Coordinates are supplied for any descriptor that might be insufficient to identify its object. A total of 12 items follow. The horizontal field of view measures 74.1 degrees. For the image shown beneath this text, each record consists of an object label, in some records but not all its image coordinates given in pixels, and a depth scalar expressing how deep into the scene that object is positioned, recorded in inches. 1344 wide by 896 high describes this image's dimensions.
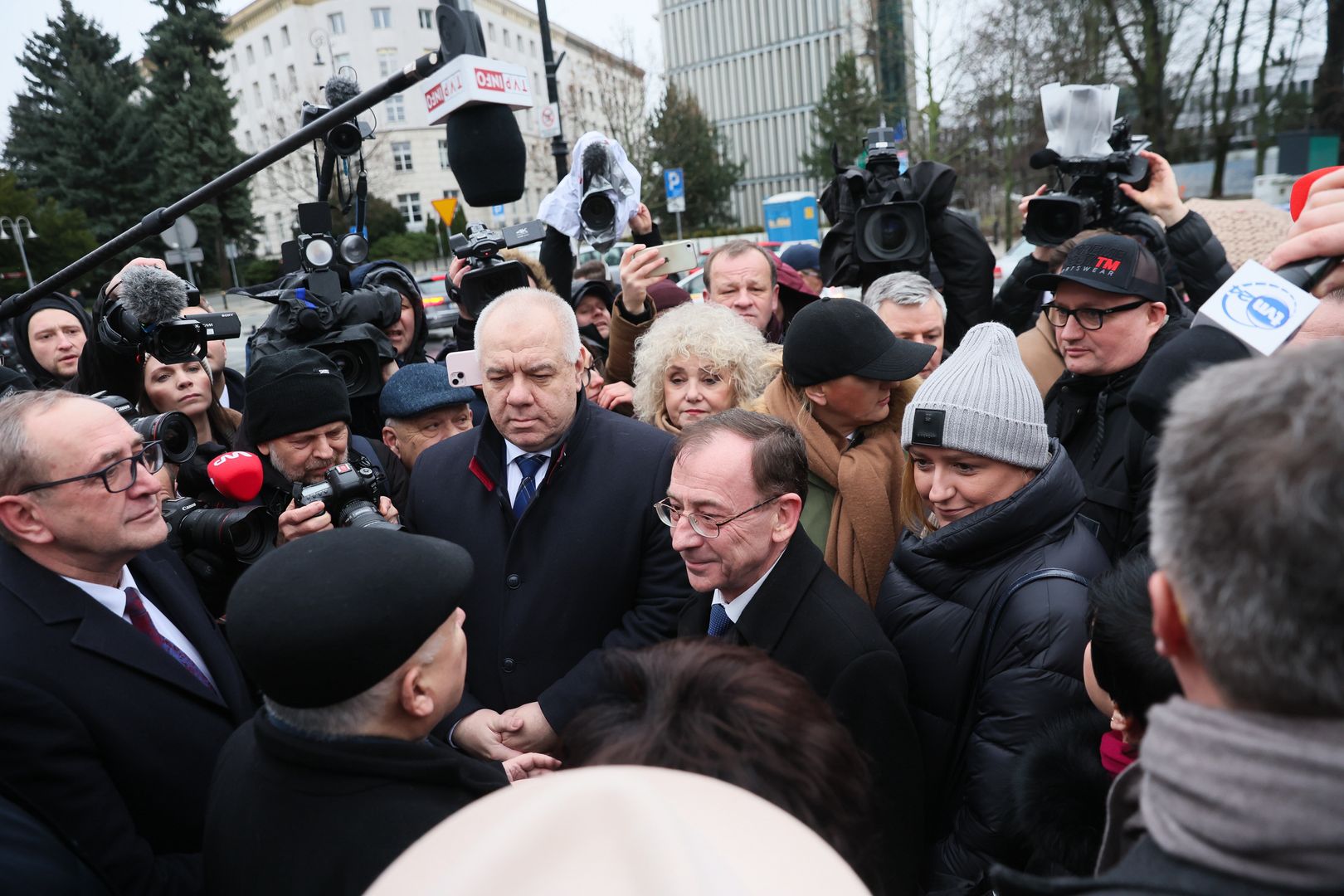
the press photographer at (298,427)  121.3
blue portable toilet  1021.2
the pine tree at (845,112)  1834.4
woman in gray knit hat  77.3
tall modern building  2359.7
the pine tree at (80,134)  1239.5
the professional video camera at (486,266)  151.0
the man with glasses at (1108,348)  113.6
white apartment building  1991.9
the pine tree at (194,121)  1288.1
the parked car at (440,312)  745.0
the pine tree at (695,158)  1621.6
